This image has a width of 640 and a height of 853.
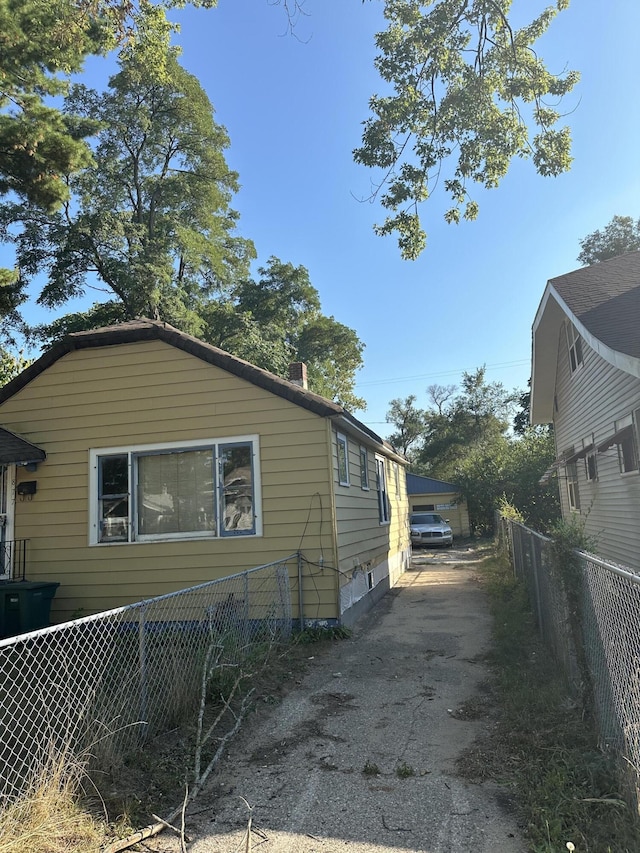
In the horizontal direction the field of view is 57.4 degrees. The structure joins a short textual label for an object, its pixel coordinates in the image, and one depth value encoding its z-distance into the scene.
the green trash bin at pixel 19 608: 7.73
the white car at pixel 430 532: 25.92
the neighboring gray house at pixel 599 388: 8.18
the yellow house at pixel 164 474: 7.82
